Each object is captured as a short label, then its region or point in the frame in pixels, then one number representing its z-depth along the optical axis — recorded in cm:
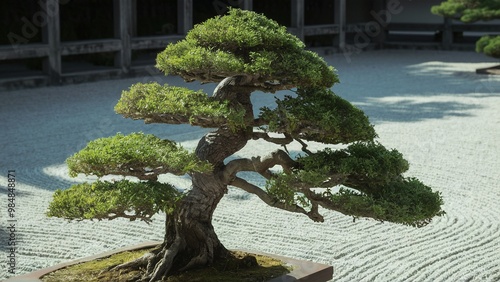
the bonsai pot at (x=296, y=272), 389
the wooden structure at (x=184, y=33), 1410
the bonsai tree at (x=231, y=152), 366
